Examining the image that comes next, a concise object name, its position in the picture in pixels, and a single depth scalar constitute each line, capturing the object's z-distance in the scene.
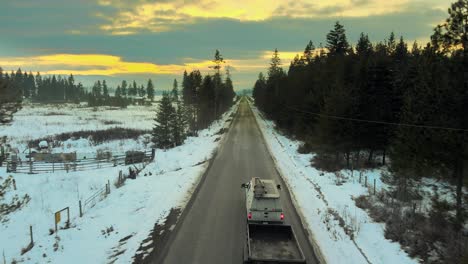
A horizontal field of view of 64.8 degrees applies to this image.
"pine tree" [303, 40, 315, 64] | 85.92
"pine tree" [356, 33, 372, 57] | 58.54
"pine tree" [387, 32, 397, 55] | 87.00
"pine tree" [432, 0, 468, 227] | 13.62
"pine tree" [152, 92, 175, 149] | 45.78
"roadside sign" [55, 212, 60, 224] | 15.67
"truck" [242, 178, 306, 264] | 10.74
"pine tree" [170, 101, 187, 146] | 46.66
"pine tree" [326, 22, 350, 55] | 52.12
